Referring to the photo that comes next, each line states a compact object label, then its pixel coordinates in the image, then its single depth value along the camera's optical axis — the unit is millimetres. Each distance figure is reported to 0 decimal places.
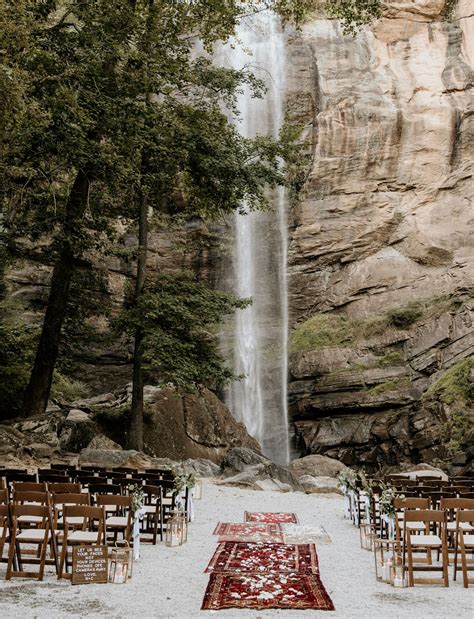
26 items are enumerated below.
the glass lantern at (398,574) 6883
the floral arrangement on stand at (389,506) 8023
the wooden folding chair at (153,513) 8985
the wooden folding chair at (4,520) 6797
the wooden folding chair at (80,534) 6793
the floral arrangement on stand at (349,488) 11427
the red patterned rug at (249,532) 9298
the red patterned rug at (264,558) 7359
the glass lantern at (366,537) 9172
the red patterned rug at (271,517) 11289
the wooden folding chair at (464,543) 6969
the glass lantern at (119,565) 6762
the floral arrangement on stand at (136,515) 7730
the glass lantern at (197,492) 13794
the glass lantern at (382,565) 7117
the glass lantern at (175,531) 9039
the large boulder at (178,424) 20281
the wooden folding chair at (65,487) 8422
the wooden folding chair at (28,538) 6613
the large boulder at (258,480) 16188
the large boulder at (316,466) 21578
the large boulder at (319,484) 17000
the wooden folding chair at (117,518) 7660
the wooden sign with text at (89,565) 6535
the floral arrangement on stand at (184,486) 10286
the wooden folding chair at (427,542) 6871
